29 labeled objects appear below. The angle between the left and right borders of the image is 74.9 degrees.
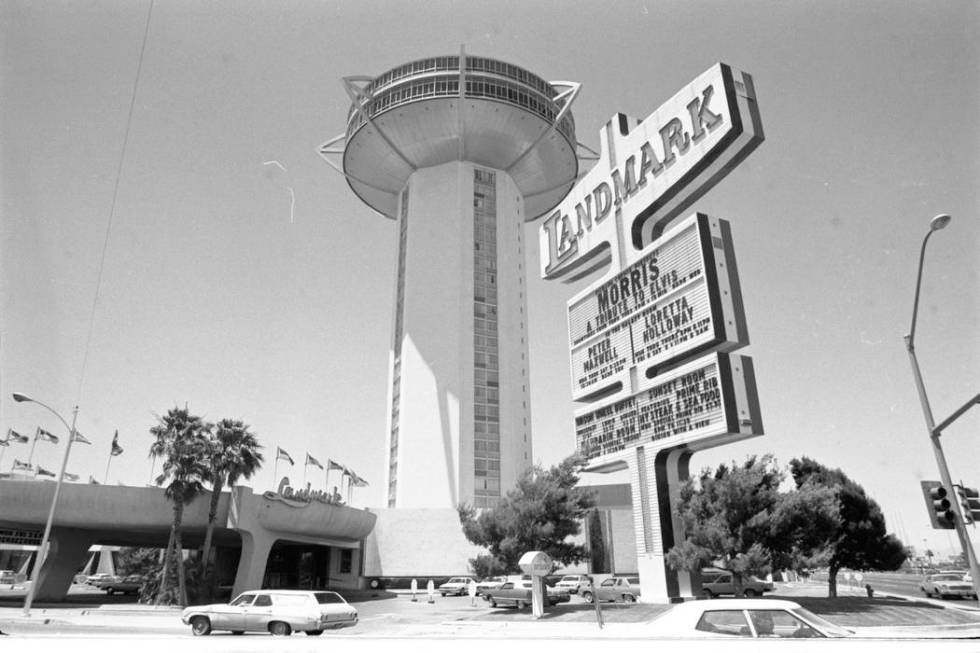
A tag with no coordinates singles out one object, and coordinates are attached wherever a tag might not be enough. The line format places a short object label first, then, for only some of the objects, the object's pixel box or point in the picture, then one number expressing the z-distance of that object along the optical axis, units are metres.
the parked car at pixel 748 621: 9.07
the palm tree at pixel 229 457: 43.06
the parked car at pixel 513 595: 34.69
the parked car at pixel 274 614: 20.61
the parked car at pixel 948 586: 36.75
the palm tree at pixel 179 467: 41.66
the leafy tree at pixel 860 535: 39.31
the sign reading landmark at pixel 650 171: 26.67
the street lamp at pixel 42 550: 29.98
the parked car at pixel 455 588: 50.47
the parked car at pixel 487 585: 36.71
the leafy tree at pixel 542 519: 32.25
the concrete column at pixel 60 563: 46.41
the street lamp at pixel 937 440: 17.59
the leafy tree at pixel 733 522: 24.89
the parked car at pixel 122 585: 57.53
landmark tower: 67.00
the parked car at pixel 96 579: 65.14
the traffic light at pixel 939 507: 18.56
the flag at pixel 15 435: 49.56
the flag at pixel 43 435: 47.81
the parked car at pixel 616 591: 36.28
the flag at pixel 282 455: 51.70
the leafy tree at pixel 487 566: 32.78
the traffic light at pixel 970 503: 17.88
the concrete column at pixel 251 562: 43.44
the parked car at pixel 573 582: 41.91
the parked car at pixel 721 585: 39.69
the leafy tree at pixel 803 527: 25.11
